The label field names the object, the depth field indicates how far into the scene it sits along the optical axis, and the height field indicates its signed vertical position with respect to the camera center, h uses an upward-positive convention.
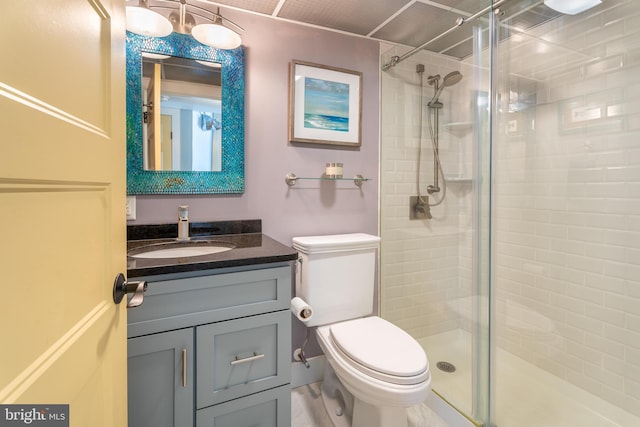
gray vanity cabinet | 0.96 -0.49
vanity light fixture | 1.29 +0.84
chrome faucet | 1.41 -0.07
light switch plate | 1.38 +0.00
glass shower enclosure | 1.41 -0.02
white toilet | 1.14 -0.59
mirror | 1.38 +0.40
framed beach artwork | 1.69 +0.61
